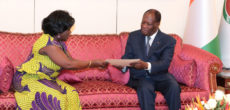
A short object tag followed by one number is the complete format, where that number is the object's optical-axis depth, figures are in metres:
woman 3.08
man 3.51
